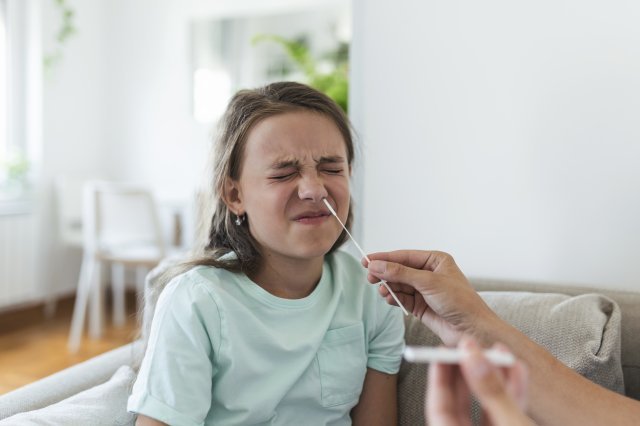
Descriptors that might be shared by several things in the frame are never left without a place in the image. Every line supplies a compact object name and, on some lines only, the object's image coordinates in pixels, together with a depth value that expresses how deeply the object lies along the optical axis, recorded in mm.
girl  902
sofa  957
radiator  3451
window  3564
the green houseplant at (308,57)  3636
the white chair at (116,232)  3158
